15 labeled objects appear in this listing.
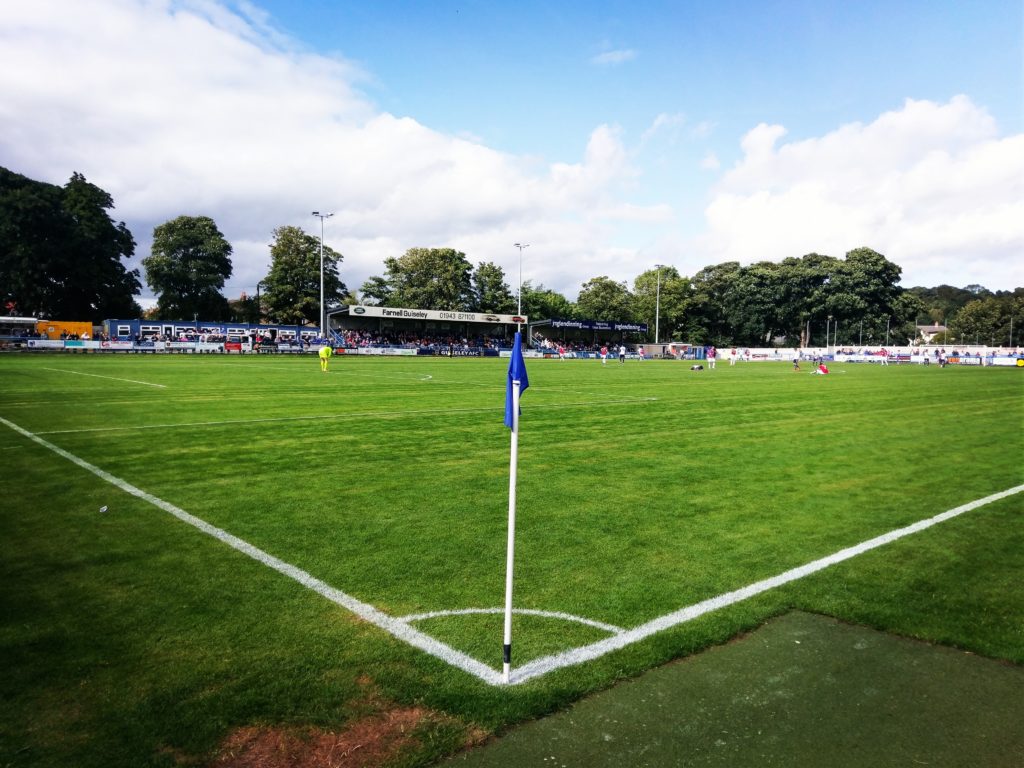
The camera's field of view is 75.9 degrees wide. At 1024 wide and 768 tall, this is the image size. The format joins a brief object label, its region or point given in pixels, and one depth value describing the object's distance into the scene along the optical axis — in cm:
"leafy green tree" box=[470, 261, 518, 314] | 9025
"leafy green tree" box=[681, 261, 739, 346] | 10338
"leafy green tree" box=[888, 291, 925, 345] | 9638
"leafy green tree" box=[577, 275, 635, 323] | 10081
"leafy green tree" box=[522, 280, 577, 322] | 9319
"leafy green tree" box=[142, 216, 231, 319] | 7394
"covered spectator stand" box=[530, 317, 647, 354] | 8656
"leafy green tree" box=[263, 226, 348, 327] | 7681
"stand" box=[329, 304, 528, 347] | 7031
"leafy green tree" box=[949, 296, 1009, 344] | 11144
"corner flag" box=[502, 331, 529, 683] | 380
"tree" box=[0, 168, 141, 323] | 6056
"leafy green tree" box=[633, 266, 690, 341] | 10000
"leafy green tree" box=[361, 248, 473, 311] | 8419
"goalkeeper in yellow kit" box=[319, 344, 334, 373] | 3262
